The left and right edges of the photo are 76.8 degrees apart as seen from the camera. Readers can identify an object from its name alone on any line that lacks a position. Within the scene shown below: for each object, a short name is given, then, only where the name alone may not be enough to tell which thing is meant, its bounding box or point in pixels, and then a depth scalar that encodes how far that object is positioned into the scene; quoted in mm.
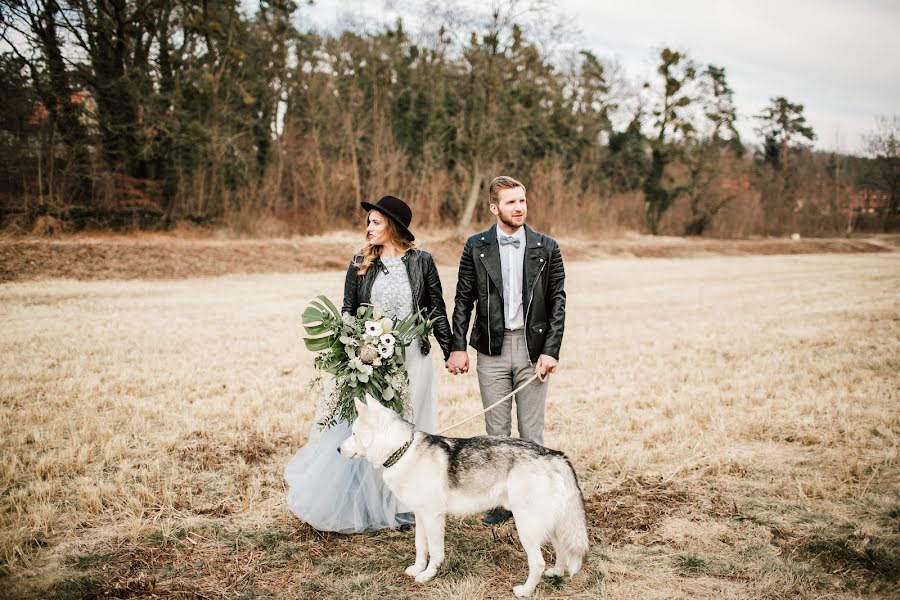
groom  4621
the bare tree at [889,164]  48781
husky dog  3607
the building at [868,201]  49688
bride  4496
